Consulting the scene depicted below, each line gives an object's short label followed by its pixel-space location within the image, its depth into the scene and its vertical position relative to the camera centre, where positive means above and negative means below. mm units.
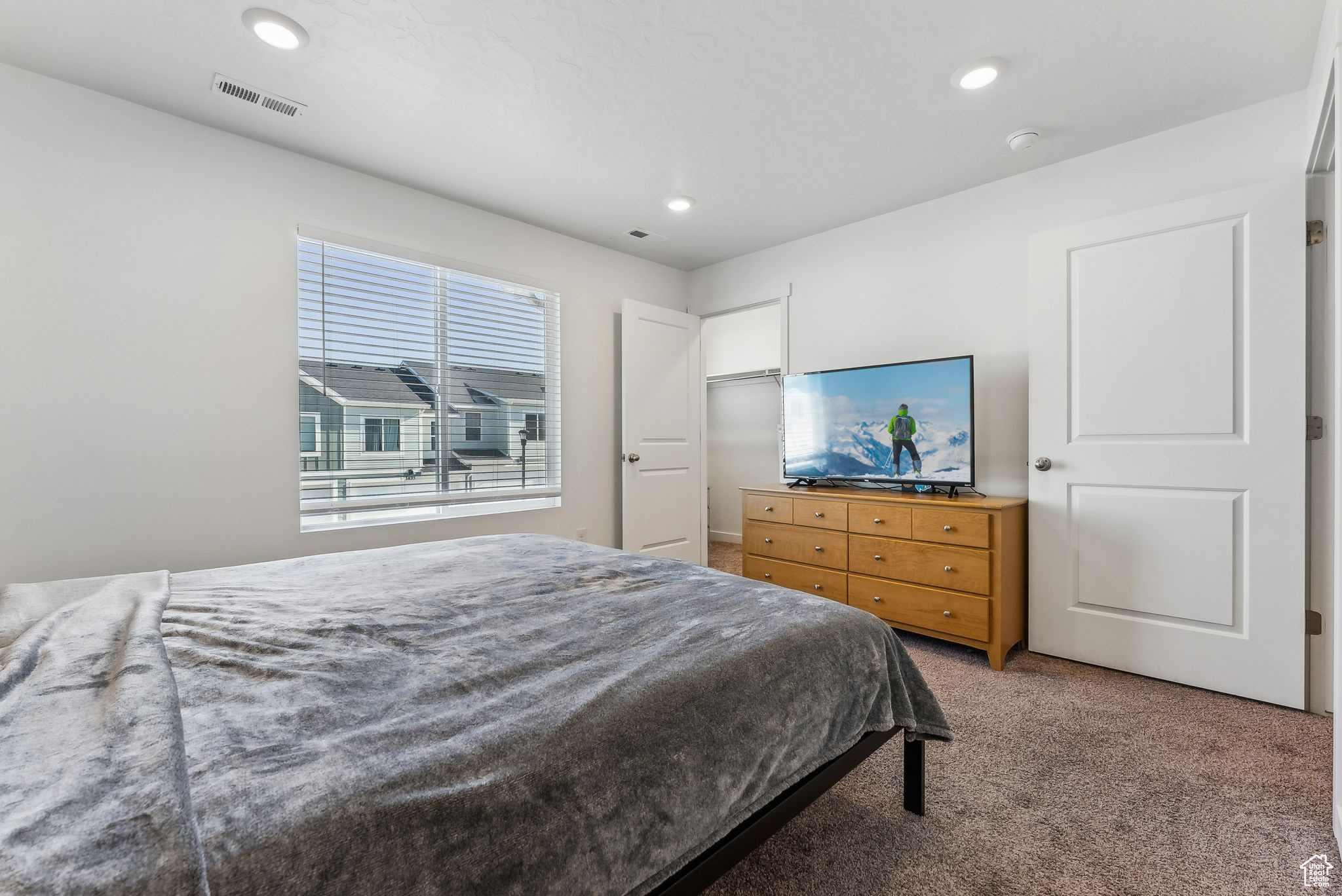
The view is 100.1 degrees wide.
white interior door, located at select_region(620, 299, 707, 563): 4125 +102
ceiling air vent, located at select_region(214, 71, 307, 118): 2250 +1462
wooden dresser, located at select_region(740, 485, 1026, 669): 2678 -597
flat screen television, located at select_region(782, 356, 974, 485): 3016 +124
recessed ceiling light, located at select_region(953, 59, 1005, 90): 2160 +1454
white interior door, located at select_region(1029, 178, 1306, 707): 2242 +5
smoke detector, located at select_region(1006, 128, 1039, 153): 2629 +1451
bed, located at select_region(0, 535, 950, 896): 611 -421
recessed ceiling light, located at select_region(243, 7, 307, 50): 1889 +1450
